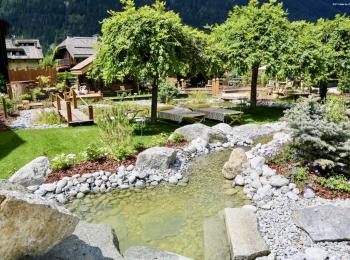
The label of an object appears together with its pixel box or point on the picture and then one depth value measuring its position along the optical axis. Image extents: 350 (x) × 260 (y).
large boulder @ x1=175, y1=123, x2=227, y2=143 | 11.49
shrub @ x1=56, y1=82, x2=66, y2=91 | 27.19
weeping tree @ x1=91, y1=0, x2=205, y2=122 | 12.39
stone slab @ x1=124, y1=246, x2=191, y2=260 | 5.05
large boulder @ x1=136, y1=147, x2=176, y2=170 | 8.91
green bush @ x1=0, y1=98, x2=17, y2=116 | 16.67
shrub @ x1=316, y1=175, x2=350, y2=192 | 7.15
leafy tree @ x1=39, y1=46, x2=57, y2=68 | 51.18
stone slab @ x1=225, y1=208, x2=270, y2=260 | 5.09
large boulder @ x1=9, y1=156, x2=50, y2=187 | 7.85
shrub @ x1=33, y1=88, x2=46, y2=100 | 23.48
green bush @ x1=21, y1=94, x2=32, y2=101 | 22.69
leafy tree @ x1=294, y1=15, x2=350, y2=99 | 15.09
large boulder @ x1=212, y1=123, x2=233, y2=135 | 12.70
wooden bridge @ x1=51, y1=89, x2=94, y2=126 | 14.12
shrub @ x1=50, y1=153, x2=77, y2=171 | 8.64
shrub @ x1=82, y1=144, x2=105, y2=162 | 9.18
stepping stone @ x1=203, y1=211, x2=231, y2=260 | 5.45
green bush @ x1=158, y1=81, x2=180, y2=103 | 21.77
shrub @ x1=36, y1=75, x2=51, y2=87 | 25.72
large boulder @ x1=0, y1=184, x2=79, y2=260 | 3.38
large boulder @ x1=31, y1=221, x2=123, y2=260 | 4.31
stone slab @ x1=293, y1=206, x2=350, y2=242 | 5.51
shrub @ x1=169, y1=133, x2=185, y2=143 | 11.30
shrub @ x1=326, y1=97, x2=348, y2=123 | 8.61
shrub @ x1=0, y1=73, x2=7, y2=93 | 22.95
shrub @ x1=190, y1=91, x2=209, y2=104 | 22.32
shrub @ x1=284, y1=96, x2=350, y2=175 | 7.63
